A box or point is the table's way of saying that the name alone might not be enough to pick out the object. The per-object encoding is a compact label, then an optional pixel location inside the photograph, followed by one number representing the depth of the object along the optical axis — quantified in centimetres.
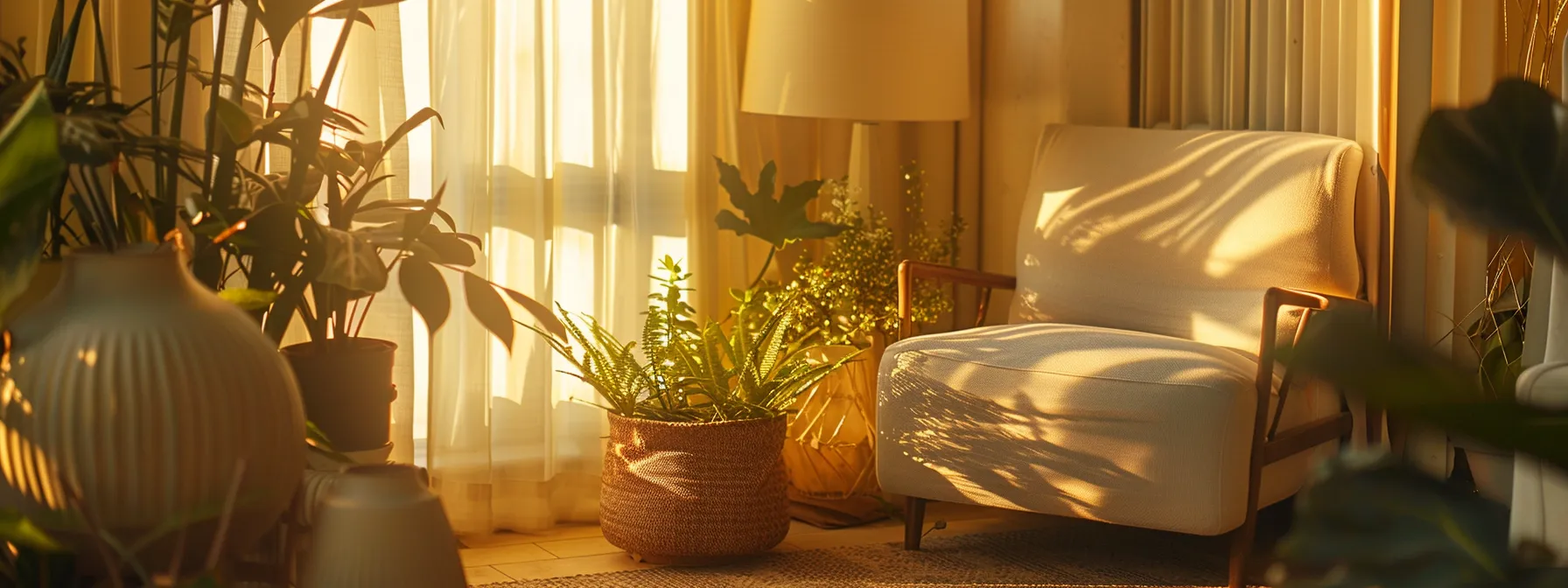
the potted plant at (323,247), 156
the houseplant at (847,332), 309
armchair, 243
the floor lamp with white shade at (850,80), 300
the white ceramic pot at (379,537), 105
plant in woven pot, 267
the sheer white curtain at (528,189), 292
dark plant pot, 180
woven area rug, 267
